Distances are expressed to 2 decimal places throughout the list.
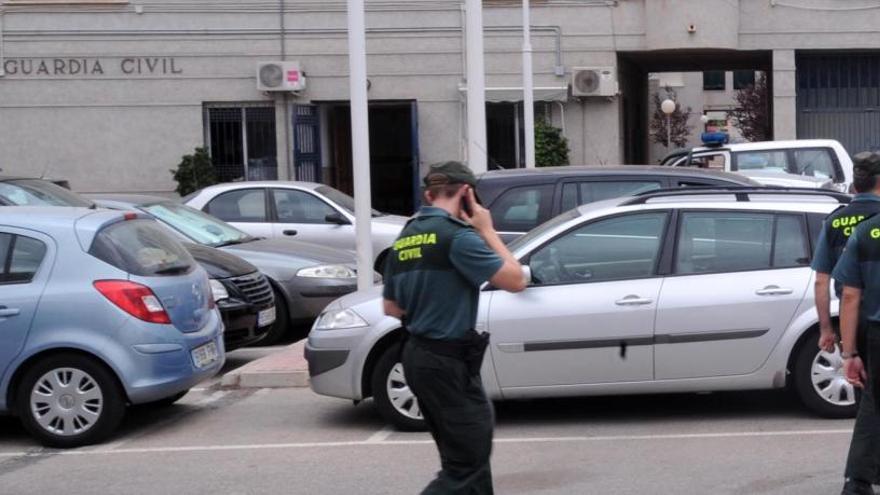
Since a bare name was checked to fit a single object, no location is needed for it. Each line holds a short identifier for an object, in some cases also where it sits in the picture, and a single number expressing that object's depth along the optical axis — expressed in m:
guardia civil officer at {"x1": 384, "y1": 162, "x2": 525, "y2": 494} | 5.32
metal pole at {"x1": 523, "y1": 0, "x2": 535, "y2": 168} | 19.53
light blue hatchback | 8.36
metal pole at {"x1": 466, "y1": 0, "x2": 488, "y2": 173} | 12.88
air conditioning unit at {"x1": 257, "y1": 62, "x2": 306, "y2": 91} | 23.06
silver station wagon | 8.28
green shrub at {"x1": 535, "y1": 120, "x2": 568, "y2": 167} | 22.69
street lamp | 39.17
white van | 16.59
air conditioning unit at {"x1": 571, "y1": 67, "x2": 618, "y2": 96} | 23.06
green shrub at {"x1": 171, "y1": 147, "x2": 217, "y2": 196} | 23.06
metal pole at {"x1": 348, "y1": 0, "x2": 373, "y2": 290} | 11.19
